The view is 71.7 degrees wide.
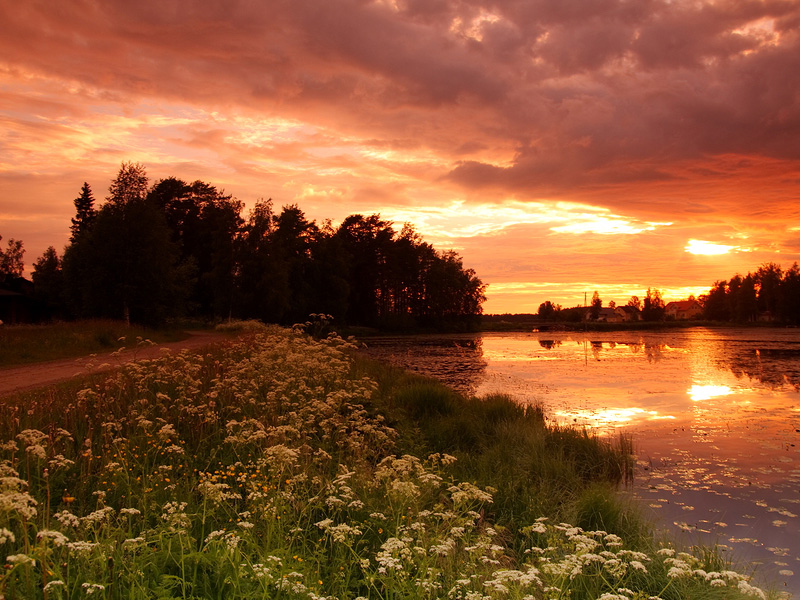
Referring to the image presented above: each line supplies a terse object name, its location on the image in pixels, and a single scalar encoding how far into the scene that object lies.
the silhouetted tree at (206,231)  58.75
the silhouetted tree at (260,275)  58.31
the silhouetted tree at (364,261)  87.75
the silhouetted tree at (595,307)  175.75
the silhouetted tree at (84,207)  77.31
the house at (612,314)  175.27
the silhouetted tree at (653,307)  157.50
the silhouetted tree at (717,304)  138.88
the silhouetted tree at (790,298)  104.94
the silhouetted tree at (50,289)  51.56
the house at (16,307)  46.31
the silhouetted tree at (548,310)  181.88
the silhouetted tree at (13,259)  91.62
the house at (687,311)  177.50
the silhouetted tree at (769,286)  116.81
